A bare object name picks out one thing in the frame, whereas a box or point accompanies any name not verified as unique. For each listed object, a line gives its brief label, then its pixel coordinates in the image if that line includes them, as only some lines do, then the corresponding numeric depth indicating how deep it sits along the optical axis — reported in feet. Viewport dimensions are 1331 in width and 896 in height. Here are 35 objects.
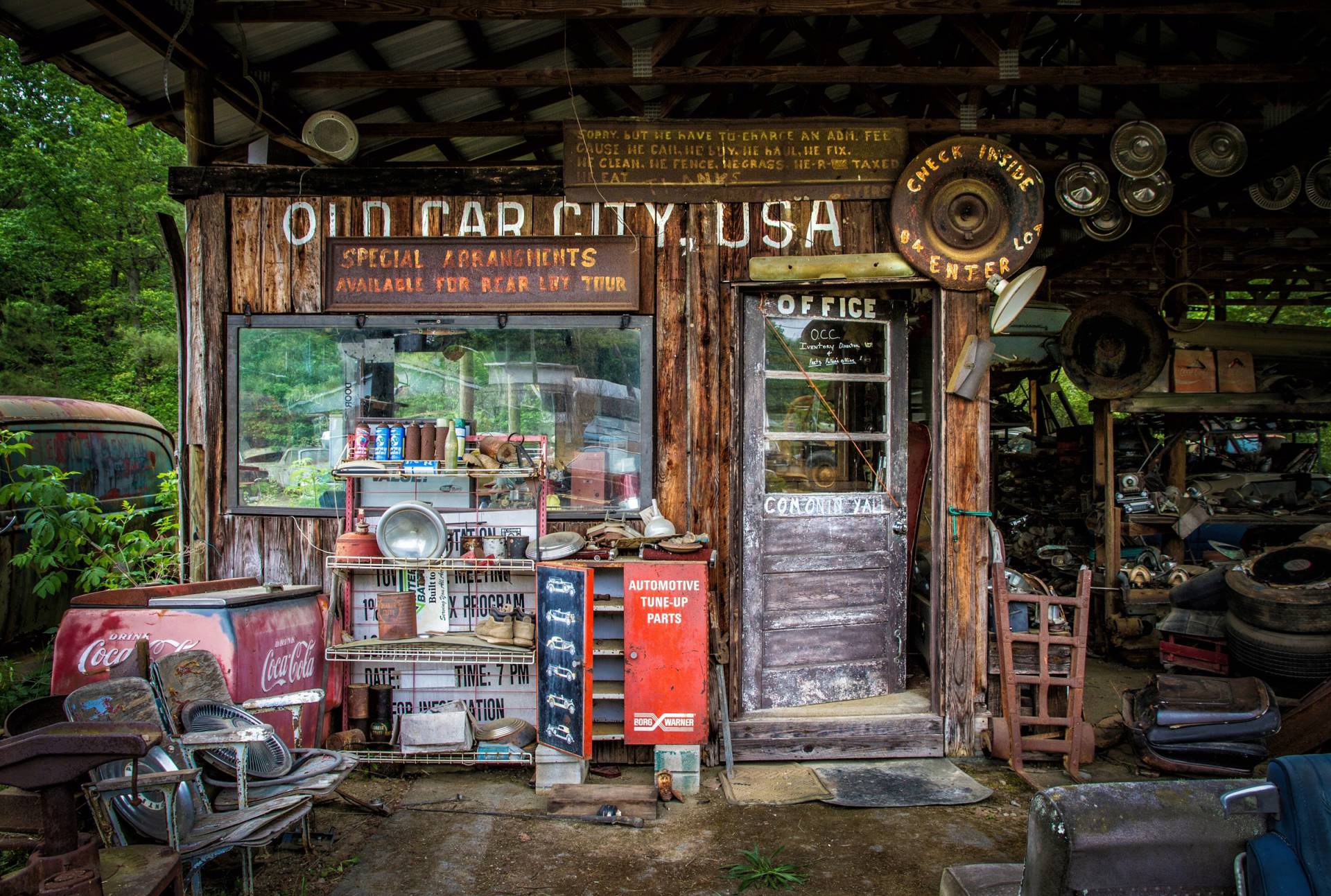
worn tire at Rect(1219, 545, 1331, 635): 17.34
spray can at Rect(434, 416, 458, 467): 16.26
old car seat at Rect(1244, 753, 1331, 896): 6.64
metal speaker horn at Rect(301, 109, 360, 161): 17.04
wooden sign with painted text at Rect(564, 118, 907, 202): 17.15
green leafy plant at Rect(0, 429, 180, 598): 19.24
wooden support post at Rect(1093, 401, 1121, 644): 25.04
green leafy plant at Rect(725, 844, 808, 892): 12.23
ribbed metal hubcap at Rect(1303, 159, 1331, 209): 22.62
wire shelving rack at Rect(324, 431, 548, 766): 15.55
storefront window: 17.30
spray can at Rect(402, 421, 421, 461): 16.21
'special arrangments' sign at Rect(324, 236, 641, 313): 17.15
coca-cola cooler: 13.74
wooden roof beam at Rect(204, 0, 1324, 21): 15.19
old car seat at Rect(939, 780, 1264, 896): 7.48
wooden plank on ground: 14.55
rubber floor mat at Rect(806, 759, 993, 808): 14.99
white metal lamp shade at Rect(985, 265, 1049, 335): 16.44
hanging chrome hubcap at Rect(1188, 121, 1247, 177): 20.17
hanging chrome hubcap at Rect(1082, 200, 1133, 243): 23.06
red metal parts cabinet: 15.35
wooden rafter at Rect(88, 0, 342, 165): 14.19
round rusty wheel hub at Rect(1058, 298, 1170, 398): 25.14
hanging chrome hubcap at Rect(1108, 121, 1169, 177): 19.52
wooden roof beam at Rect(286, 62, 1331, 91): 16.90
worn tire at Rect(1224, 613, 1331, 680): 17.19
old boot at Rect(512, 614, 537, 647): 15.97
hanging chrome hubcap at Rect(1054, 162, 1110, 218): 21.43
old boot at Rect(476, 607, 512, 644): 15.99
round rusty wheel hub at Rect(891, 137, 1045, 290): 16.93
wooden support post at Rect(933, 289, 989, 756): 17.26
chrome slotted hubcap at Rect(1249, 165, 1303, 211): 23.04
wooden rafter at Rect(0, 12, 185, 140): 14.75
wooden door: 17.56
